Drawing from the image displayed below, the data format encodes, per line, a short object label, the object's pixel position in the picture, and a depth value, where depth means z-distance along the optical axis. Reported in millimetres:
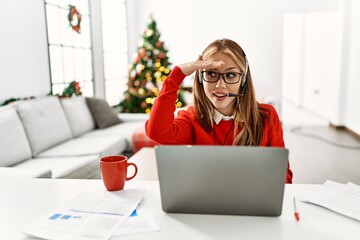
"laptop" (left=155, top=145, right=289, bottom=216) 895
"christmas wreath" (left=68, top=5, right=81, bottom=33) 4363
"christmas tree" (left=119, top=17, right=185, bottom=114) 5629
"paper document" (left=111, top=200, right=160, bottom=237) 900
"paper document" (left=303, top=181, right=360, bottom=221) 1000
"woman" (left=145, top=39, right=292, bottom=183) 1380
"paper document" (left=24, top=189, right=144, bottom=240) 884
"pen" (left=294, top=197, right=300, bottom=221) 952
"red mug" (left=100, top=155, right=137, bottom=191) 1133
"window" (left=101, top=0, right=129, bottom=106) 5594
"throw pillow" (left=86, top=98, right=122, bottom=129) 4293
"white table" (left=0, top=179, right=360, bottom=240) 877
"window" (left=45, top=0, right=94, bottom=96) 4102
